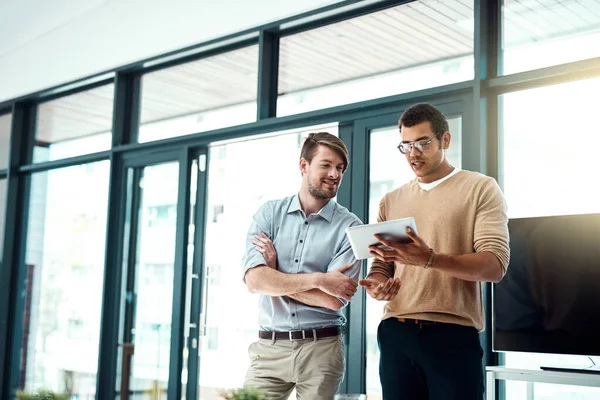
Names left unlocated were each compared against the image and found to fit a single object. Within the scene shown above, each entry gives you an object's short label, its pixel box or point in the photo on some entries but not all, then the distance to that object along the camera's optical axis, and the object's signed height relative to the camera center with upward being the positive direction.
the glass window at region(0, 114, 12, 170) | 6.05 +1.27
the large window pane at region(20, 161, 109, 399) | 5.23 +0.15
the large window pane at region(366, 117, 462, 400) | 3.60 +0.62
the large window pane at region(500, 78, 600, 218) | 3.03 +0.67
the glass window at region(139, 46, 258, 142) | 4.48 +1.29
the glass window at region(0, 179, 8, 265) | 5.86 +0.72
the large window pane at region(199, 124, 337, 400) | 4.54 +0.35
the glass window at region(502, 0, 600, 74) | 3.08 +1.18
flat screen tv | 2.73 +0.09
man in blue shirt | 2.61 +0.10
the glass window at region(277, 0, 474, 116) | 3.51 +1.28
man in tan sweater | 2.17 +0.11
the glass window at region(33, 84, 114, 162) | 5.35 +1.28
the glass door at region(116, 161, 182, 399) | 4.69 +0.17
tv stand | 2.54 -0.22
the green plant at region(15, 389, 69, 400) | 1.52 -0.20
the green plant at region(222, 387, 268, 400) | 1.39 -0.16
